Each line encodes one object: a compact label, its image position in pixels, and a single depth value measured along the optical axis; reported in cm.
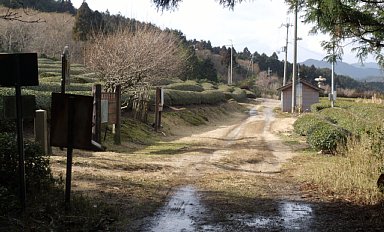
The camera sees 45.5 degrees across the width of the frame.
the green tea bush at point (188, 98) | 3256
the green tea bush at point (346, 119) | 1375
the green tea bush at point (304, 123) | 1999
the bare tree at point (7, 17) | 708
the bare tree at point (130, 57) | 2220
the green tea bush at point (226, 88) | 6581
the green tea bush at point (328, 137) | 1385
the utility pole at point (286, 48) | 5350
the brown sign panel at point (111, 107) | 1626
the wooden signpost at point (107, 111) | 1495
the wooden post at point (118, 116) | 1667
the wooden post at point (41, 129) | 1098
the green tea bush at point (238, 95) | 5906
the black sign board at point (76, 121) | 620
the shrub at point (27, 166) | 652
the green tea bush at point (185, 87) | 4120
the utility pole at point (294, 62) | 3822
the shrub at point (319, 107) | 3278
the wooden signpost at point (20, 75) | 592
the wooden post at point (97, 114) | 1490
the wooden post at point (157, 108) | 2289
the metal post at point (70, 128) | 622
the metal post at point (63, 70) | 700
